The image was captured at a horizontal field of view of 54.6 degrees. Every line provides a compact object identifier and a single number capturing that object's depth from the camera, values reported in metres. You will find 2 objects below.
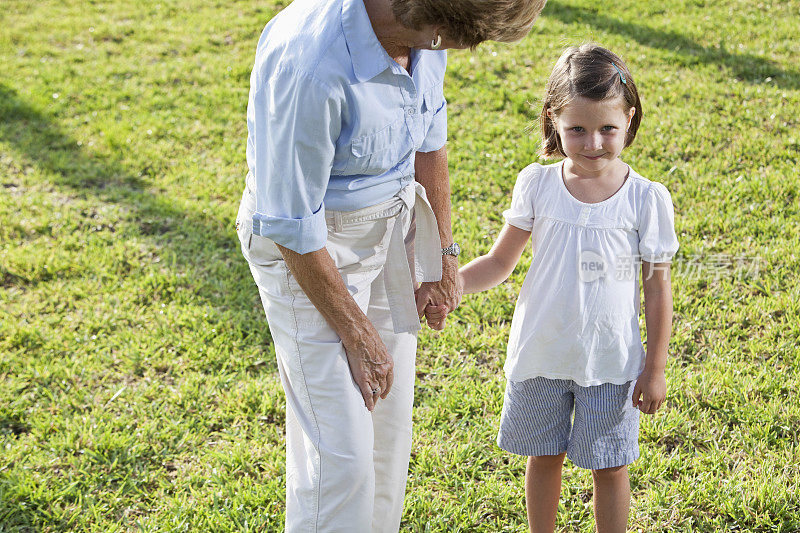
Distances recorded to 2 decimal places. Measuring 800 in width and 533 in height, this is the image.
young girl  2.02
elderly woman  1.65
